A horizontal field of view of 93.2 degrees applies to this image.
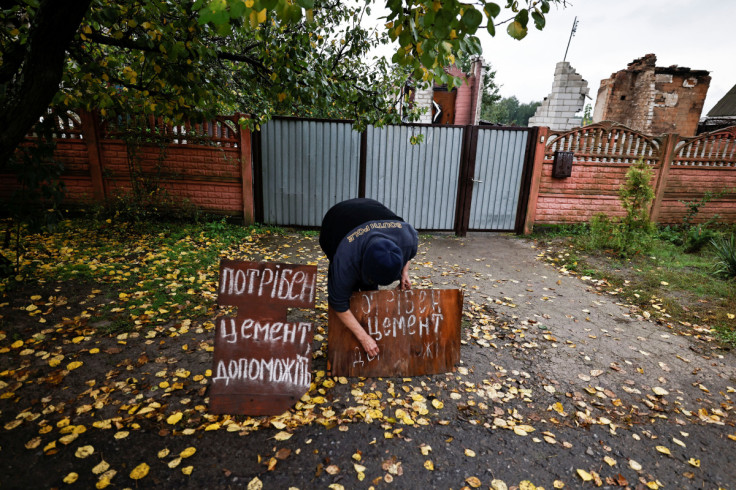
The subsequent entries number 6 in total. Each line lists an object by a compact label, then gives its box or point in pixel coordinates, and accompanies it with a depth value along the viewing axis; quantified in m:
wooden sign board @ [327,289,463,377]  2.79
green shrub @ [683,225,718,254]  6.86
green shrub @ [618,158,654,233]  6.26
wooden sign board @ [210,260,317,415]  2.41
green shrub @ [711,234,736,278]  5.38
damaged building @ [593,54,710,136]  14.84
